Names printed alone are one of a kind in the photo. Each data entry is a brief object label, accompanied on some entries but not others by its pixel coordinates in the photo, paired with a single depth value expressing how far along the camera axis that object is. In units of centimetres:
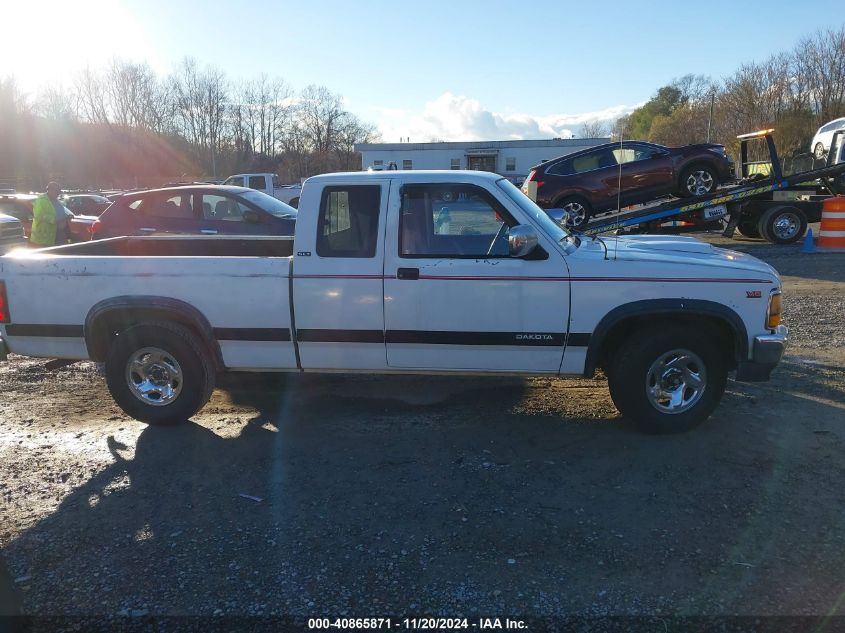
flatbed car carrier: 1266
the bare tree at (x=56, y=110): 6074
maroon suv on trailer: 1298
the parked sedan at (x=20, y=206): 2080
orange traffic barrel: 1300
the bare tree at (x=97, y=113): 6669
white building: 4747
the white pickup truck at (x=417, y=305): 429
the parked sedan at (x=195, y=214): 1002
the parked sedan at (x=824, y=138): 1764
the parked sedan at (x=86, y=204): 2258
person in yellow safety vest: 980
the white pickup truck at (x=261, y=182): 2605
